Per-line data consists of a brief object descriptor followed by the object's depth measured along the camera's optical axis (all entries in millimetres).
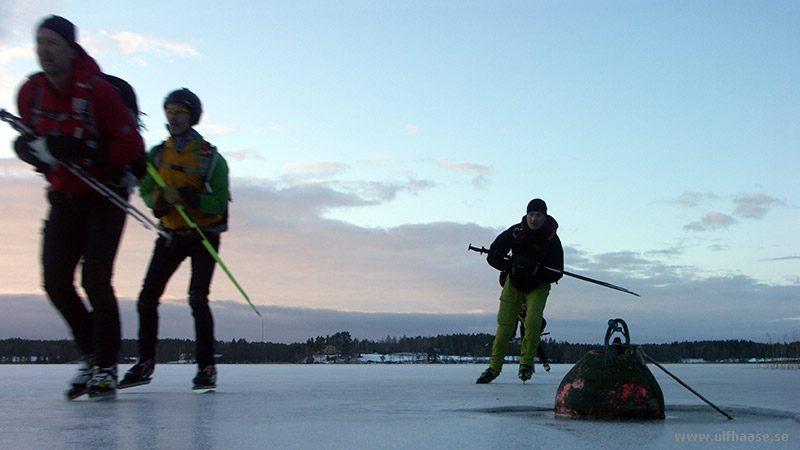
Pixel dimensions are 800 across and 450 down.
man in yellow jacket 5113
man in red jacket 4160
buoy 3525
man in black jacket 7211
